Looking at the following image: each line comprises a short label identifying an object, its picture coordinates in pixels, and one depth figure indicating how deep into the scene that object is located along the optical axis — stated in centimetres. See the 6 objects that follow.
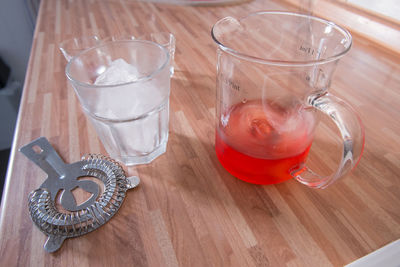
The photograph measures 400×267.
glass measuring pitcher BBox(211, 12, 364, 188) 25
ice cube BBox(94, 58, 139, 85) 36
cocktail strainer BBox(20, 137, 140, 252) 29
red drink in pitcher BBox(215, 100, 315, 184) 31
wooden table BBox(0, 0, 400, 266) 28
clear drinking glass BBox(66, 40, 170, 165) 30
